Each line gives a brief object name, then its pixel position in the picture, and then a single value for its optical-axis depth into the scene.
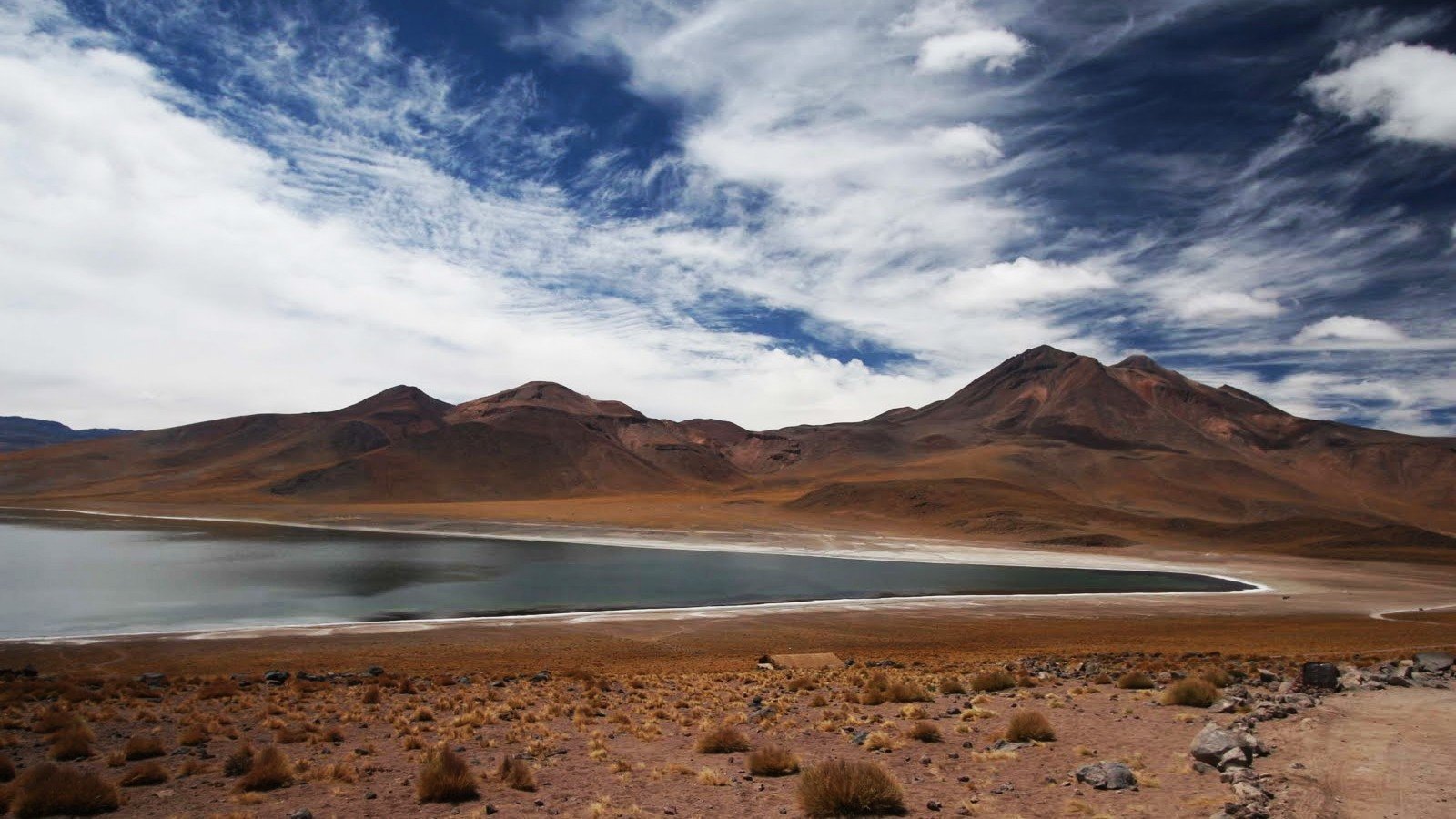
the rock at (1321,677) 12.82
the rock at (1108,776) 8.07
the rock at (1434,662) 14.84
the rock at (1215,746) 8.59
